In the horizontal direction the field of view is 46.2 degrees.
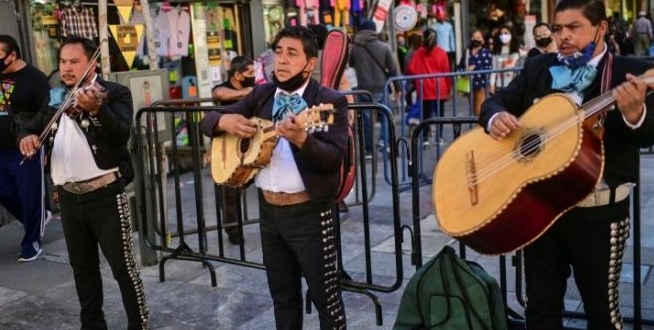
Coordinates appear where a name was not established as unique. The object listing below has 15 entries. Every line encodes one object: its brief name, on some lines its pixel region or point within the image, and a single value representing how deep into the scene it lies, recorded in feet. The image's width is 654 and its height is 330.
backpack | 11.62
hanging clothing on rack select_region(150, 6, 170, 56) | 31.99
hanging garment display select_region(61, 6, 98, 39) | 28.04
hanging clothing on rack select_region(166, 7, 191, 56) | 32.30
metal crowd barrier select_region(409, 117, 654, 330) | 12.69
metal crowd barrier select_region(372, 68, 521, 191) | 26.28
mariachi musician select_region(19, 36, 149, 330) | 13.24
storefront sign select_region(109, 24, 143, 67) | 19.22
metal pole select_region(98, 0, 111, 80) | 18.15
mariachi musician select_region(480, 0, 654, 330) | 9.76
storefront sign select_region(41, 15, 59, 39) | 27.40
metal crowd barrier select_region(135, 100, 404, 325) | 17.46
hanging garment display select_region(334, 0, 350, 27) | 42.50
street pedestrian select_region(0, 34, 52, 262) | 19.94
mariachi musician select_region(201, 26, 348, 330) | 11.16
